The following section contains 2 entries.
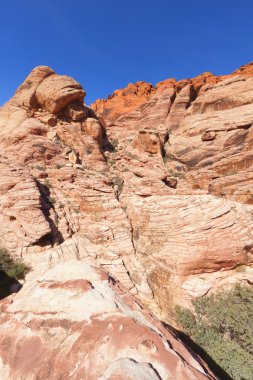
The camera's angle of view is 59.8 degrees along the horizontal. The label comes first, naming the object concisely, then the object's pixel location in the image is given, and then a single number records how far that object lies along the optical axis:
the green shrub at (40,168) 17.40
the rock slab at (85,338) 3.64
